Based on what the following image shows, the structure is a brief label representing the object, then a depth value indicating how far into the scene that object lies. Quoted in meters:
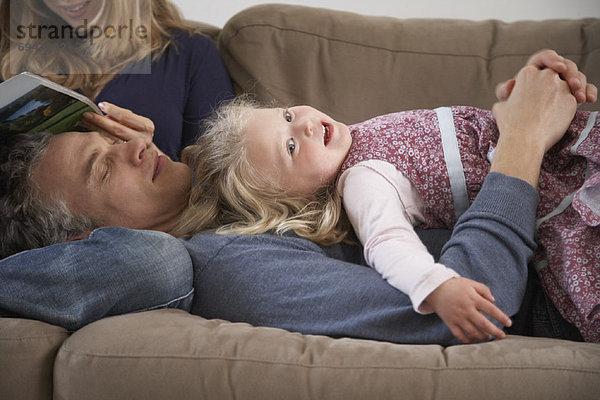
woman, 1.79
